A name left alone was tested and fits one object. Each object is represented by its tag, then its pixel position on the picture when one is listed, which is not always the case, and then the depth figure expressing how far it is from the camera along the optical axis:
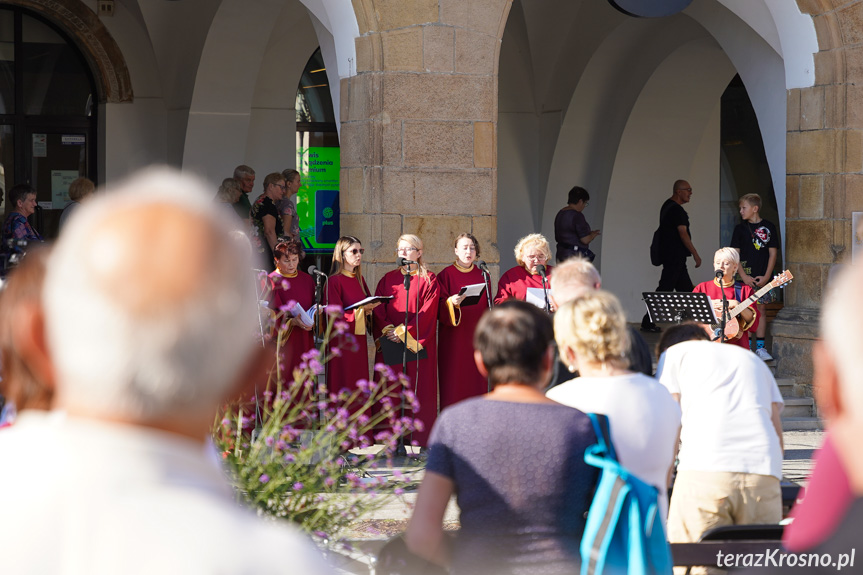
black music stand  15.68
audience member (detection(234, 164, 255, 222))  20.49
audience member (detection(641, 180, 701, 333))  25.18
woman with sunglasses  16.28
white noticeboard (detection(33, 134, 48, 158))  27.92
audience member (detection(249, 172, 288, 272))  19.47
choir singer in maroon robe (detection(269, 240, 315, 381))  16.13
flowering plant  6.90
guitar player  16.95
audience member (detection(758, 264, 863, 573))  2.35
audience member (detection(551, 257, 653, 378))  8.25
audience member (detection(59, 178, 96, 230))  18.86
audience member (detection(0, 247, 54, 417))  3.48
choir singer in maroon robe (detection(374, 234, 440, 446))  16.40
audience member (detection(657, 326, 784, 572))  8.15
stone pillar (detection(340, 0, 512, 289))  17.27
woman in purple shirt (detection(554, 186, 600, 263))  23.55
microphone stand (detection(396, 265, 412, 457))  15.60
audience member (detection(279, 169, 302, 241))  20.69
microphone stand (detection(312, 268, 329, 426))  15.05
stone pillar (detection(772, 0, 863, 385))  19.29
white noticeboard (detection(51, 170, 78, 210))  27.96
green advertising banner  29.58
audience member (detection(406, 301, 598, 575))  5.44
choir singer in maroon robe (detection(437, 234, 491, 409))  16.92
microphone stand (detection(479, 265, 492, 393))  16.04
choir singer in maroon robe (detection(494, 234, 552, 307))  16.00
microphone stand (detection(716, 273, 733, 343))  15.93
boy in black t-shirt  19.39
